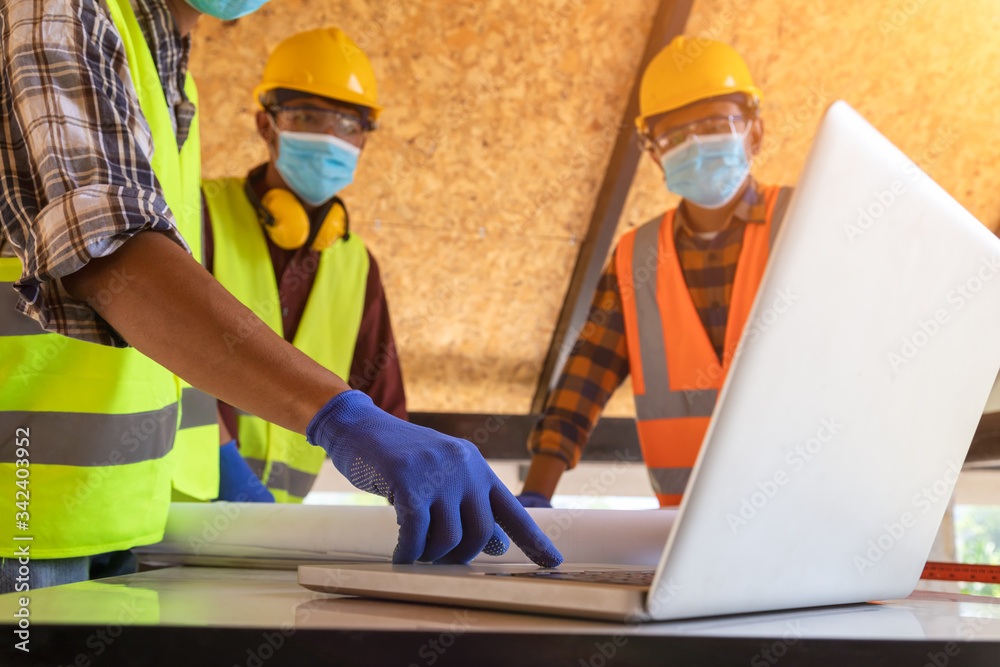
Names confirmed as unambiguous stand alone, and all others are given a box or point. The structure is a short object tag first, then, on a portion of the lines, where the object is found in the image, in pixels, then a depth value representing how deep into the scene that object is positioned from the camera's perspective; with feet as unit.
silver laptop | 1.35
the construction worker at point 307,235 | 7.83
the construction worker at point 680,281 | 7.38
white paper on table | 3.36
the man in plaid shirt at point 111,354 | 2.45
